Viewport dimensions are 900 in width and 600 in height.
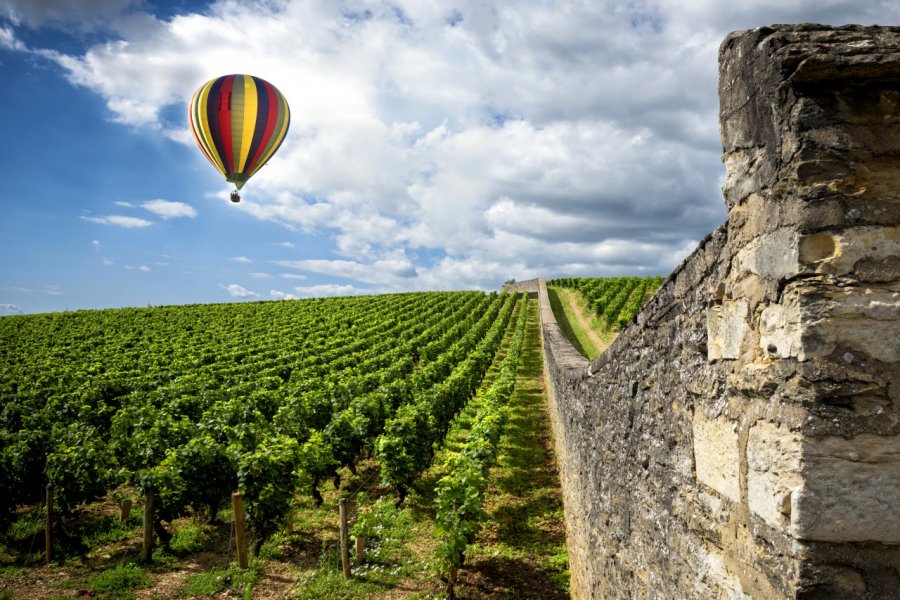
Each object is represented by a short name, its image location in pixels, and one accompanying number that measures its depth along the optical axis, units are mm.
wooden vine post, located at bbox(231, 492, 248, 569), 8297
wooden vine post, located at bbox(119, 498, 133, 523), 10242
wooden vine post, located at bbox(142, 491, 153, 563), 8766
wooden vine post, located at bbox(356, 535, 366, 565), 8281
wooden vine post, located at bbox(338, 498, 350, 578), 7996
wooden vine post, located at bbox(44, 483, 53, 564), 9039
